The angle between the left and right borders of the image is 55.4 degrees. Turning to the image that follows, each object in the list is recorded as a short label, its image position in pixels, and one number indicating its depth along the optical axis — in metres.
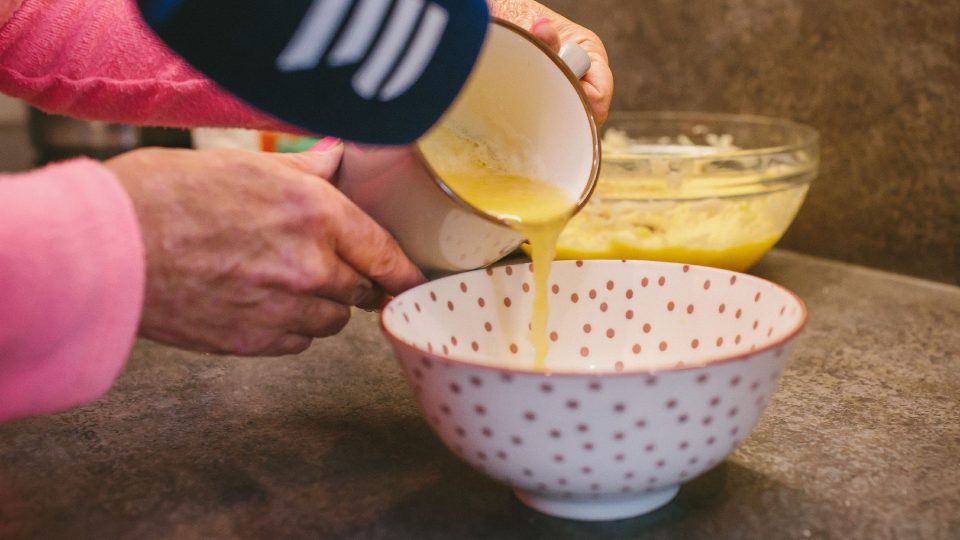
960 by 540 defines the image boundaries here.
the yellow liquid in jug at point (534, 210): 0.65
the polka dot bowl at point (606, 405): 0.48
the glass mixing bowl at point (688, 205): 1.00
